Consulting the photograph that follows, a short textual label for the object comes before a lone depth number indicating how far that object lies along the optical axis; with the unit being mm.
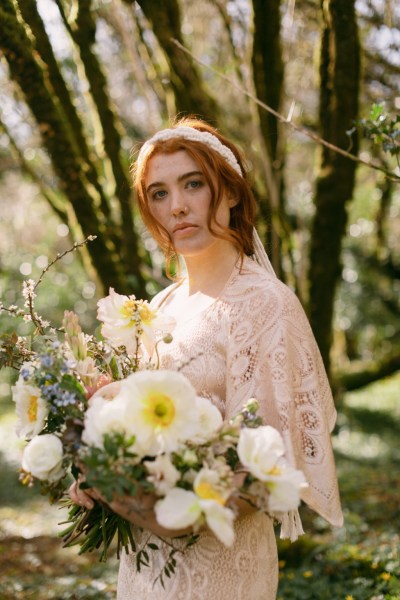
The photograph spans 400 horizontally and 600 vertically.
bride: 1779
